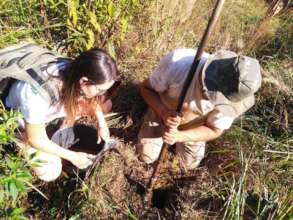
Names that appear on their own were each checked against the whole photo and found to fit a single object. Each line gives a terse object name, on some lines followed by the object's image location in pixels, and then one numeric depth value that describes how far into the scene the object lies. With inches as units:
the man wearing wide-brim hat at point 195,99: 73.3
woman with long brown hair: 74.6
